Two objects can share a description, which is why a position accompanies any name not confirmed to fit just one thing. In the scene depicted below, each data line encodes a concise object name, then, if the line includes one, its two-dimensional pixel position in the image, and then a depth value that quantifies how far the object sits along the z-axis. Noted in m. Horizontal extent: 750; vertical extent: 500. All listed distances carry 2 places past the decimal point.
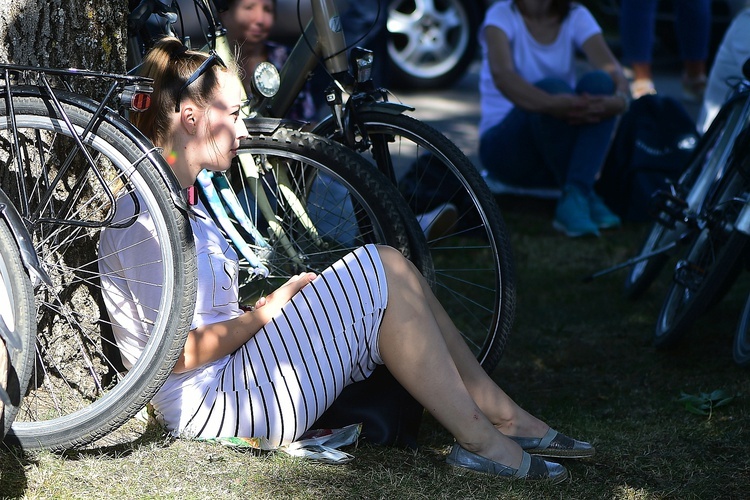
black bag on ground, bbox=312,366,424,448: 5.48
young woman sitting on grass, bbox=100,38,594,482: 5.14
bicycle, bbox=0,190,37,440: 4.25
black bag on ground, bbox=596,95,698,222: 10.69
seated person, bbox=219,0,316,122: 8.03
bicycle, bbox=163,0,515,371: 6.09
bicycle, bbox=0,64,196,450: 4.67
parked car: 15.80
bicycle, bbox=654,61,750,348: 6.81
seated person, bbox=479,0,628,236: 10.33
